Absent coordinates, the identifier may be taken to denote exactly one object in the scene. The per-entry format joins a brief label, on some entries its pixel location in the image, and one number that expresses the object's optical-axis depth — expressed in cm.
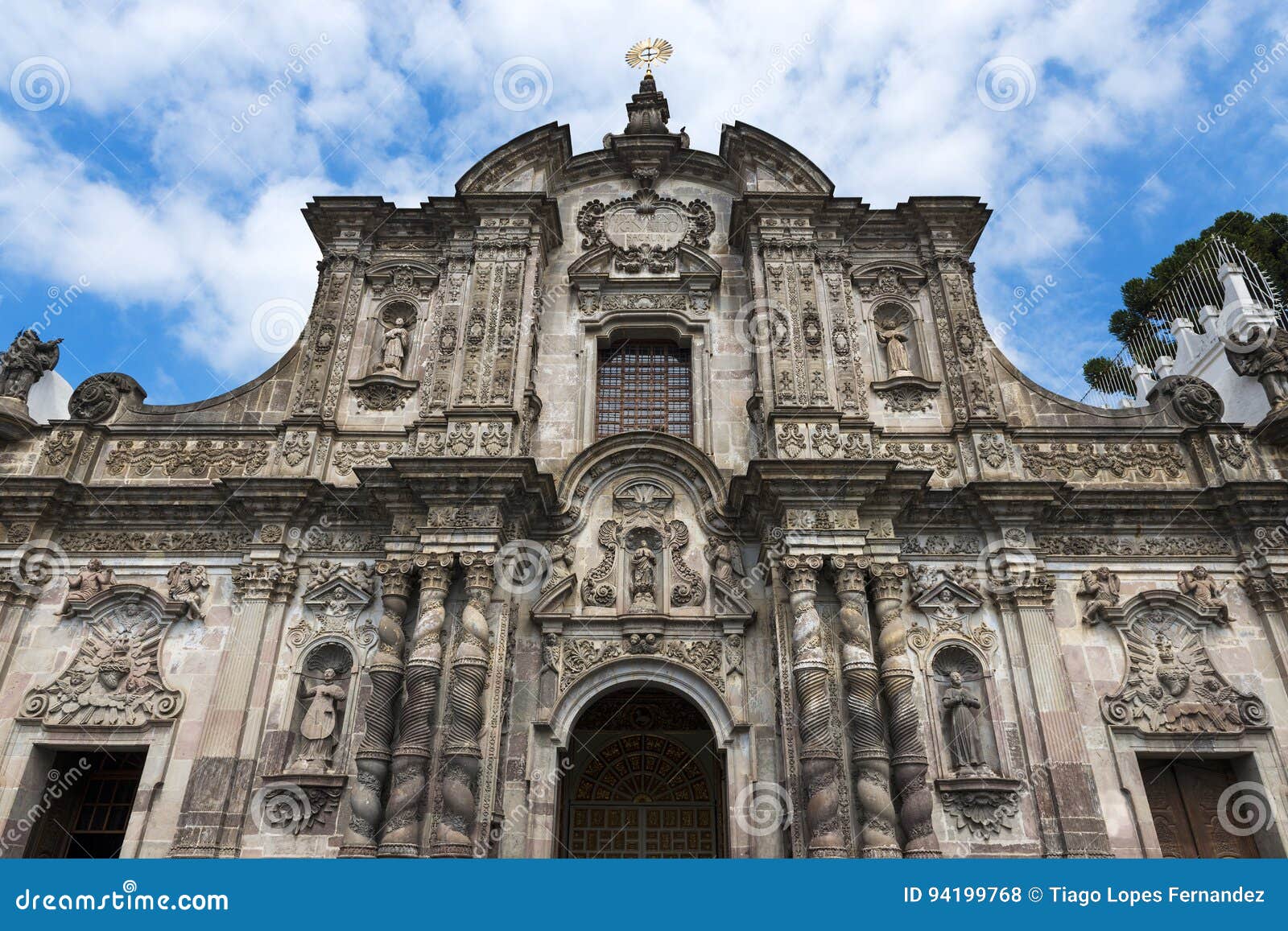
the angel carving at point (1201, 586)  1151
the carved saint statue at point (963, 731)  1053
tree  2556
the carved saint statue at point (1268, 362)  1294
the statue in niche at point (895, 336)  1377
